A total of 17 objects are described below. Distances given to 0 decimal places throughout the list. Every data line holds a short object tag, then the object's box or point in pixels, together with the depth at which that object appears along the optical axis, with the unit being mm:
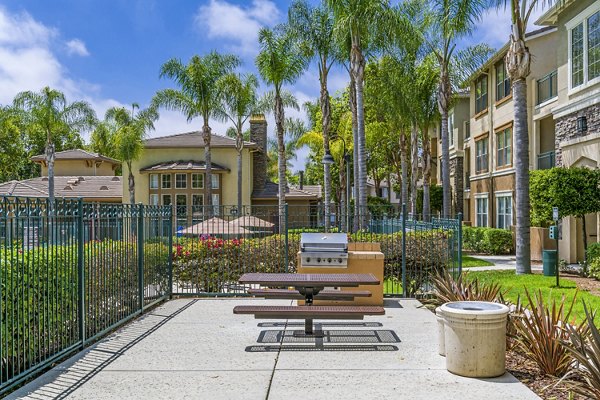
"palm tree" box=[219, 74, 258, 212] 37281
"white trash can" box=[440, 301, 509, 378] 6367
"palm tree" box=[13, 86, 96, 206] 39281
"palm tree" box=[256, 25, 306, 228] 28969
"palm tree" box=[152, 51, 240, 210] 37156
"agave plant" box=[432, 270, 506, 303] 8992
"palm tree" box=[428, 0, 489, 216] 21906
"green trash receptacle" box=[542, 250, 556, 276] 17000
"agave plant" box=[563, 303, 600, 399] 5246
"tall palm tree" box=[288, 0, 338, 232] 27953
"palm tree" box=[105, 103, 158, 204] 40094
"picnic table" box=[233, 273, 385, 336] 7941
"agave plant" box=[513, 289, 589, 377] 6414
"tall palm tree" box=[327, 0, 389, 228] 21234
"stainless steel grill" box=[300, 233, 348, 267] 10820
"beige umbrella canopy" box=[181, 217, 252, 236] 14174
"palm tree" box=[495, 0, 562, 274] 17062
